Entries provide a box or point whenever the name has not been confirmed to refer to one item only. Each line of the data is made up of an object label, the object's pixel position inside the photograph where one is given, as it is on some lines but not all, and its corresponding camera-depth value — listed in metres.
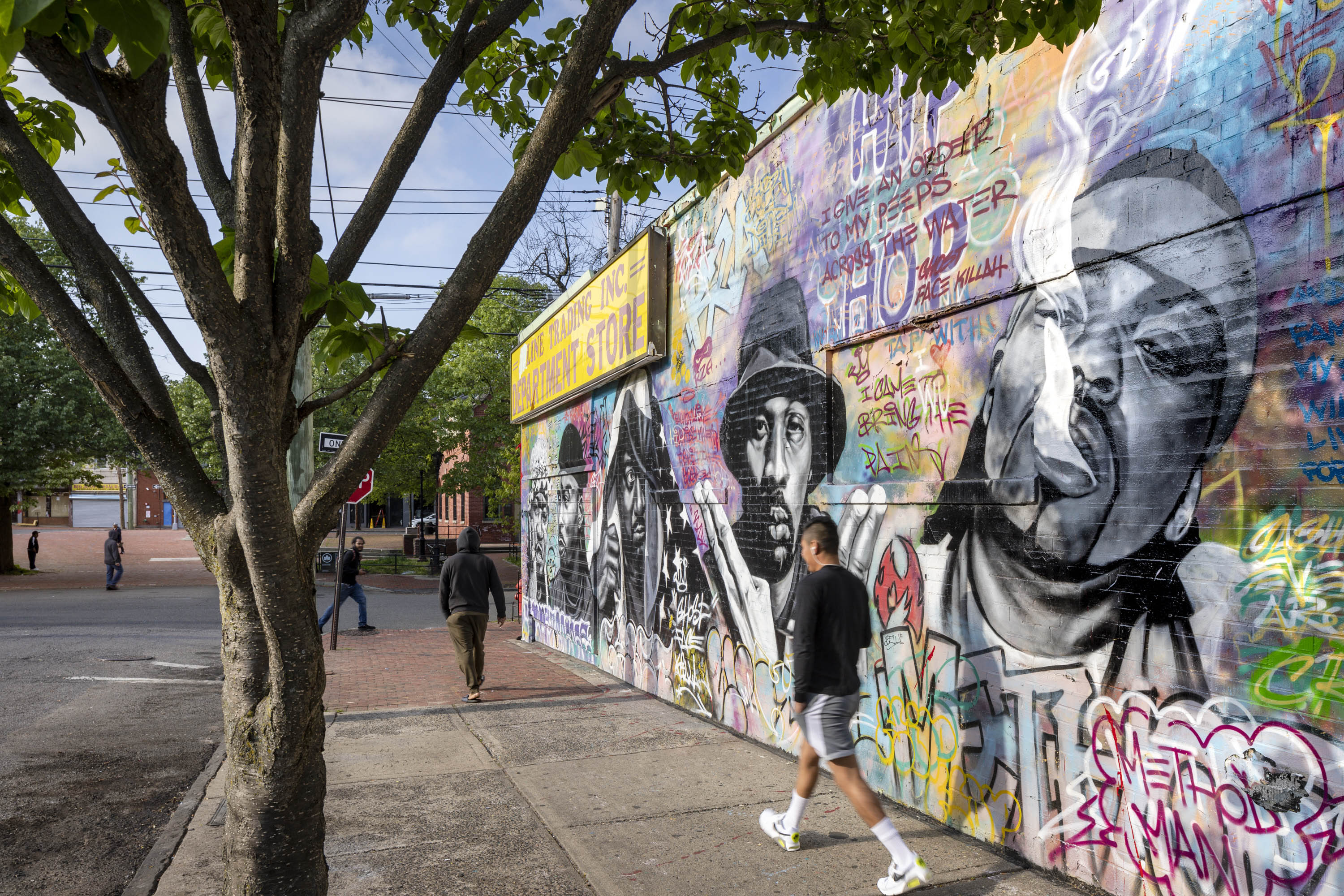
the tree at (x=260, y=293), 2.54
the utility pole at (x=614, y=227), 18.58
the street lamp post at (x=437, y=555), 26.84
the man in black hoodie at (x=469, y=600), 8.77
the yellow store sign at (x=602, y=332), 8.50
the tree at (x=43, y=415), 22.45
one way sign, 11.95
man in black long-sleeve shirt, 4.29
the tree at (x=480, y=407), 27.33
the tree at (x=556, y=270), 29.77
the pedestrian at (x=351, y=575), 14.19
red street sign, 12.05
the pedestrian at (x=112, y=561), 22.12
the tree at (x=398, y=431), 28.80
